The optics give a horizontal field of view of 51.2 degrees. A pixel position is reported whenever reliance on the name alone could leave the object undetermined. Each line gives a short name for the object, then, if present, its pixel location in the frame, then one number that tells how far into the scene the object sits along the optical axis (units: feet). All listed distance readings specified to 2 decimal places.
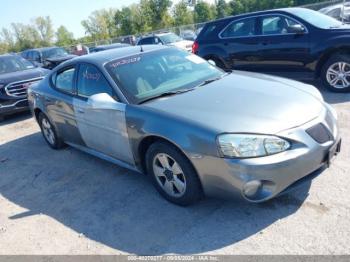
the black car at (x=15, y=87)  28.37
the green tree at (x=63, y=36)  267.18
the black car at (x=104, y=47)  63.06
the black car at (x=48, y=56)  56.59
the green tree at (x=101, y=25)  225.05
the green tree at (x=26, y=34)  248.61
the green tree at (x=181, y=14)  182.22
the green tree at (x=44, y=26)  290.35
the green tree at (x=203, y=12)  242.78
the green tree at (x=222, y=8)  243.60
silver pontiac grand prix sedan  10.11
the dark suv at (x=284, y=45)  22.12
